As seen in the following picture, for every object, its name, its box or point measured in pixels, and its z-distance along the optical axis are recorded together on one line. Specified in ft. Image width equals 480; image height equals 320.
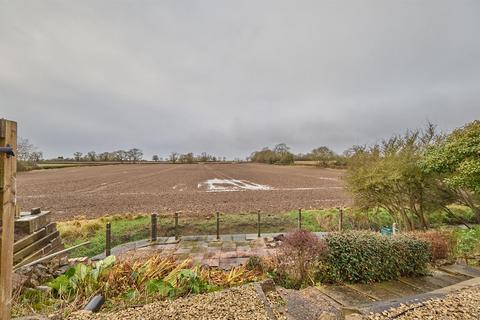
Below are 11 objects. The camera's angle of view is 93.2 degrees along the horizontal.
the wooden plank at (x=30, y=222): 16.91
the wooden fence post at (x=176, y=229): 31.69
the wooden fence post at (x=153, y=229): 31.01
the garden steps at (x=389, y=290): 11.38
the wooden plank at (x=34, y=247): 15.19
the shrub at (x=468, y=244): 21.83
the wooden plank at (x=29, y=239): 15.53
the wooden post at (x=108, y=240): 25.62
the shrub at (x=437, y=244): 21.25
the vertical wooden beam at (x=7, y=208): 6.12
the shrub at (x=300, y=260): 16.99
